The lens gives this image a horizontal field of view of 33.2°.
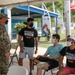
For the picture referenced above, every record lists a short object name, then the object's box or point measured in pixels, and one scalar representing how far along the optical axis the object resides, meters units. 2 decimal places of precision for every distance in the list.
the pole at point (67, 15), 2.84
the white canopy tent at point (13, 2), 3.44
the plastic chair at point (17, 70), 1.42
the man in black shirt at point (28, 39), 2.92
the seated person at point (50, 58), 2.42
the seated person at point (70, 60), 2.19
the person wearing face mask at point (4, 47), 1.89
